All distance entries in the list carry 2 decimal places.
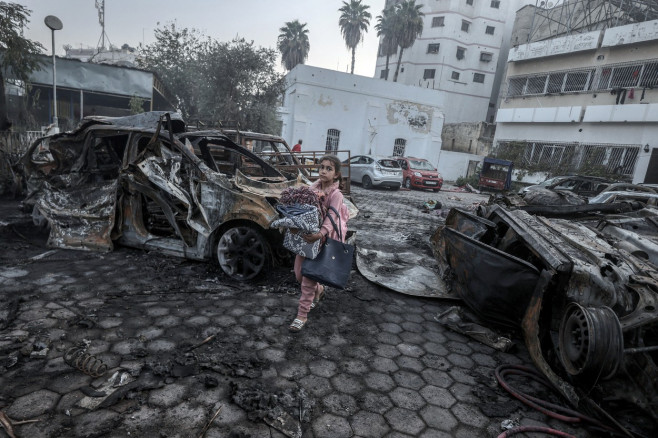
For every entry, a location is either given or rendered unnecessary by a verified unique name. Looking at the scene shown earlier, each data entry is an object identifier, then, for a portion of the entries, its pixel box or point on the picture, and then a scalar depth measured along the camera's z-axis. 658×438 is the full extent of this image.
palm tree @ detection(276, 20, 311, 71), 39.72
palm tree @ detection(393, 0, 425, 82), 35.06
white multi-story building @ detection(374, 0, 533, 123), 37.38
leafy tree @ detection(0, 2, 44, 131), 9.60
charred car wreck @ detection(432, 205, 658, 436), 2.31
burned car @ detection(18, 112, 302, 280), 4.25
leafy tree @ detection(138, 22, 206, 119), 23.55
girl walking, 3.26
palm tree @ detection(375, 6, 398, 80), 36.34
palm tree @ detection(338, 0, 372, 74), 39.78
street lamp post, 10.98
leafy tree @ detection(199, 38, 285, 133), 18.58
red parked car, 17.39
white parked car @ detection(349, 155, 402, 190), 16.08
